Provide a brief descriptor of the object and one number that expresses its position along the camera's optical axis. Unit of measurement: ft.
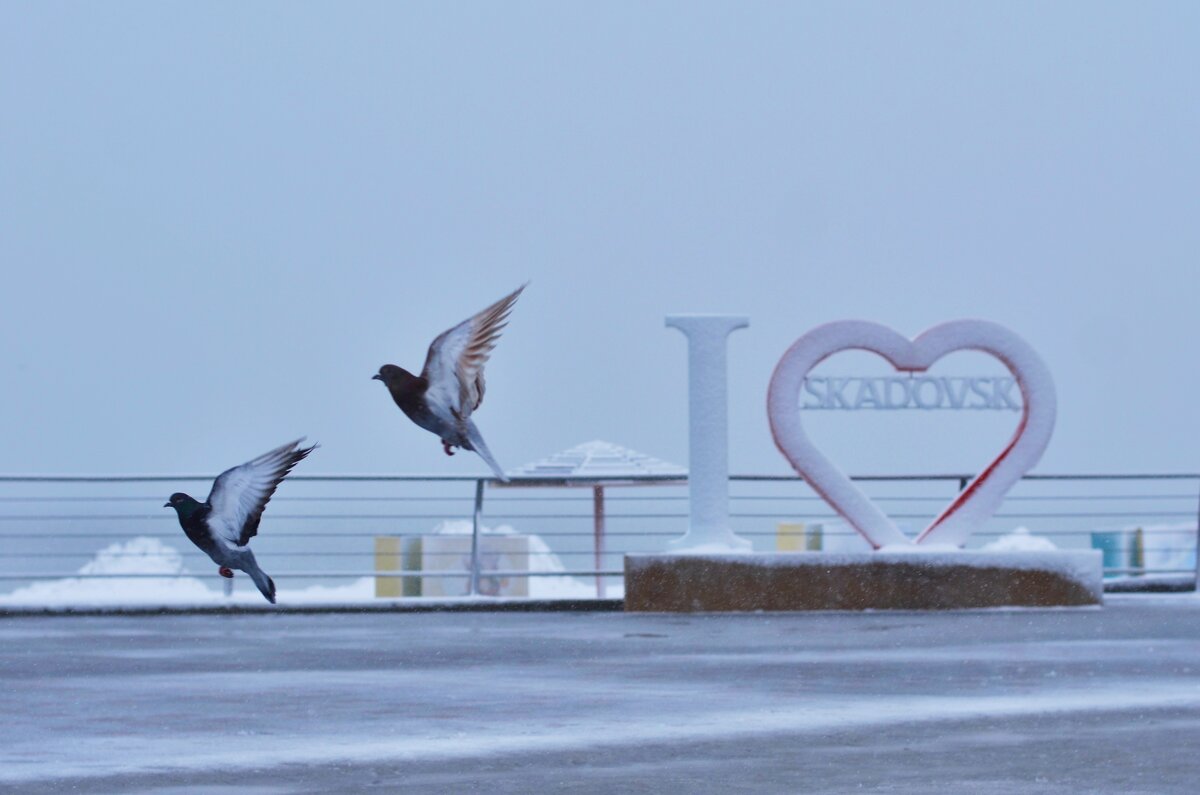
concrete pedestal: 59.98
